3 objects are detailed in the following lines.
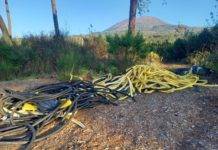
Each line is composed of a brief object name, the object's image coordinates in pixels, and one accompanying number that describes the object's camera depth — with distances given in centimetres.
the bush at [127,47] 402
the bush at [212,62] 294
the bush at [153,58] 430
